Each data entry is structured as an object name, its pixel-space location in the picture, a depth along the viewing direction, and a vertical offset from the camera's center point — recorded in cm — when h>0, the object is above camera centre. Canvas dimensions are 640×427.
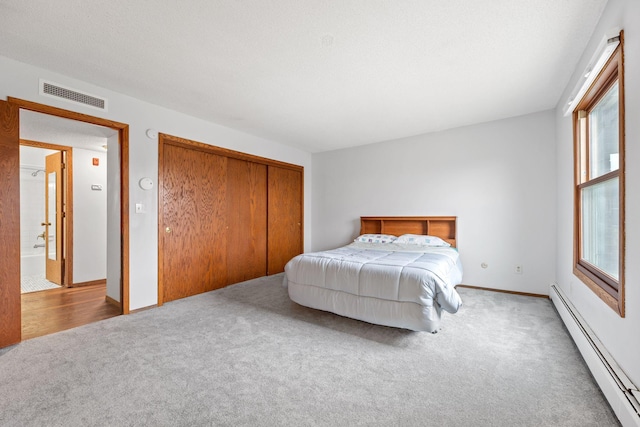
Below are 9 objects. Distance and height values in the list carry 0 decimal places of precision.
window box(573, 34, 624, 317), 163 +21
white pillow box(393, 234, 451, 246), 392 -39
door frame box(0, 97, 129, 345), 298 +10
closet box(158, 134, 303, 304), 347 -4
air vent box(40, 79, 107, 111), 248 +112
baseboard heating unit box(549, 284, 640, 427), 131 -90
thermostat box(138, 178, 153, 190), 314 +35
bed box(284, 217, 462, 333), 227 -64
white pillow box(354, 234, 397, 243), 427 -38
